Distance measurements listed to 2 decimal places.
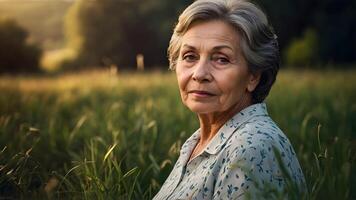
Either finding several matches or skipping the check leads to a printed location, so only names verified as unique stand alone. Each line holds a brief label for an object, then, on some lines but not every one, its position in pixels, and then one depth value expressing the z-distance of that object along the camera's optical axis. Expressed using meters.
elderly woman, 2.12
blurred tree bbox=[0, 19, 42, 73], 22.23
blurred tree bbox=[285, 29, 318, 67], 24.58
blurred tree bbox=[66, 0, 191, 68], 28.89
